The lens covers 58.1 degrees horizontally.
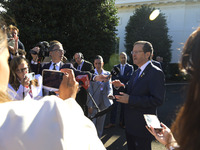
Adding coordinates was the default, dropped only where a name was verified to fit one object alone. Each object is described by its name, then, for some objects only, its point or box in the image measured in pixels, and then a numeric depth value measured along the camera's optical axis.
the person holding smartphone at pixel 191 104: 0.80
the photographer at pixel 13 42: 3.53
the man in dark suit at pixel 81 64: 5.43
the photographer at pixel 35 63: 3.30
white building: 20.19
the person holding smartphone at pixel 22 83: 2.43
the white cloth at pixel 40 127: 0.81
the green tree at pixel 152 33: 17.58
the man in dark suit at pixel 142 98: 2.48
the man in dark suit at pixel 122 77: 5.21
